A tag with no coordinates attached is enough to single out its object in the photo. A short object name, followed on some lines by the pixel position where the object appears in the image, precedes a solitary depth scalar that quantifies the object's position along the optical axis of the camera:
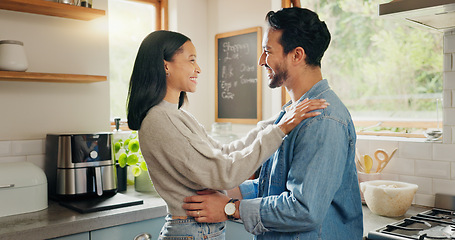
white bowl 2.01
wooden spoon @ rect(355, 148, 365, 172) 2.42
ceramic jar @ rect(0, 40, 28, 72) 2.18
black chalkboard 3.12
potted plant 2.57
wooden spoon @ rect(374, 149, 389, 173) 2.33
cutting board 2.07
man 1.23
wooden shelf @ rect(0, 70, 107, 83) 2.18
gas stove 1.65
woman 1.35
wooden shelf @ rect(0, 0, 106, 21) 2.24
